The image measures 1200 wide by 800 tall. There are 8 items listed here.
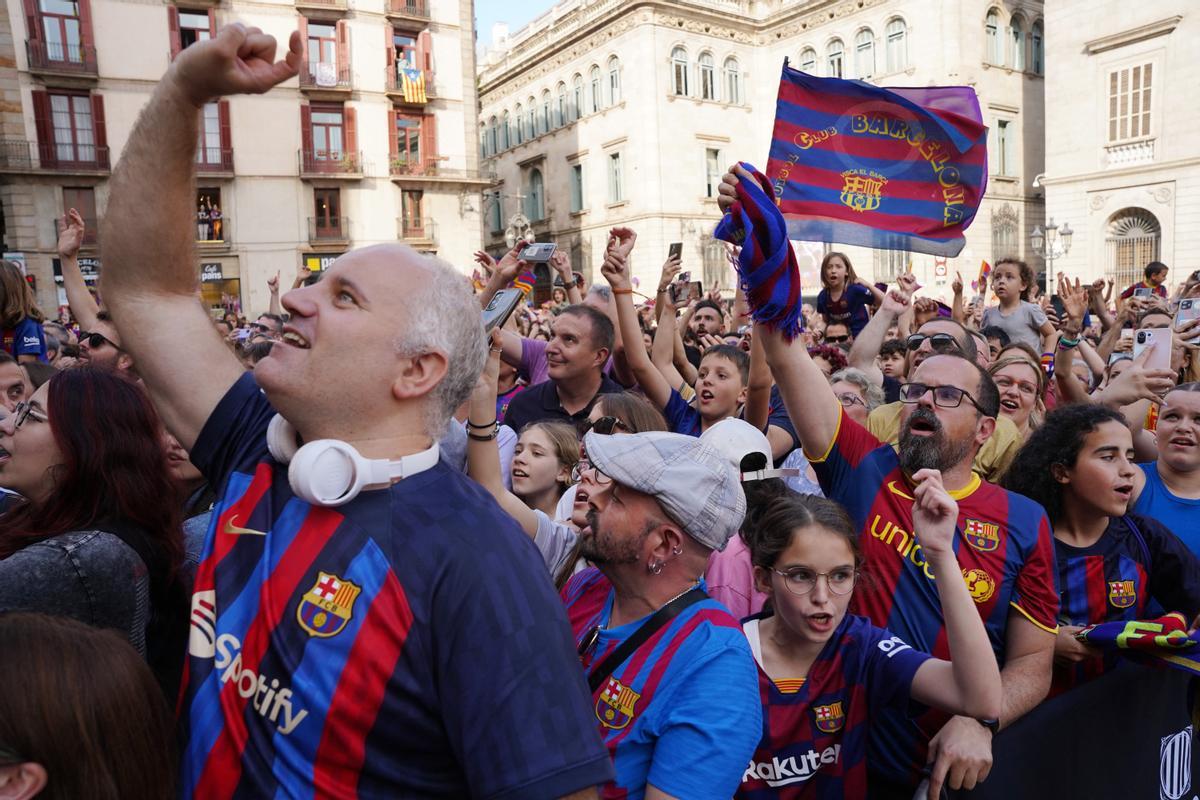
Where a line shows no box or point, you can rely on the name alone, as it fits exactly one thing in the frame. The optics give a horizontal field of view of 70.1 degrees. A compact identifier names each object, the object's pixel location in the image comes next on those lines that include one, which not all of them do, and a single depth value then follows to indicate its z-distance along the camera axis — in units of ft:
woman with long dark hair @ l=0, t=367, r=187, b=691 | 6.47
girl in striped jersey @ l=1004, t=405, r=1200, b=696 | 10.03
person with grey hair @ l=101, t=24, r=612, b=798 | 4.39
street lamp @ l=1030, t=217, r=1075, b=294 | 78.69
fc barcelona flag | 15.24
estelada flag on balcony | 95.86
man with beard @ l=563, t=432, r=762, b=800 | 6.02
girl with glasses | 7.42
